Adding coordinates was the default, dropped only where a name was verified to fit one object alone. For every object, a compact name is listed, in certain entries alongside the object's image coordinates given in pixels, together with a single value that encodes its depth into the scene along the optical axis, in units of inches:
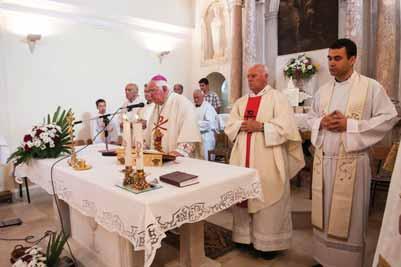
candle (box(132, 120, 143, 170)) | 70.2
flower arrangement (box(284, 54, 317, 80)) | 251.0
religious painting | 243.0
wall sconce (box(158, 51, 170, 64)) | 323.6
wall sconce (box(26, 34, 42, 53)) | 229.5
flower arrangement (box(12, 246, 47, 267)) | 95.9
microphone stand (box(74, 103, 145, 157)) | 119.4
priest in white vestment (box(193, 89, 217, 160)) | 243.4
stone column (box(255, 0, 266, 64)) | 287.4
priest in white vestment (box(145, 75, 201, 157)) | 118.0
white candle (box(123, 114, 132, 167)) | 74.6
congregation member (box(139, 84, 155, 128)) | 126.1
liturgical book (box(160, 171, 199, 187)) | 74.0
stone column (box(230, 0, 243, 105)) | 294.0
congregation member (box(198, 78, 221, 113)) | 280.9
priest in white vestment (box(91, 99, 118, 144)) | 253.4
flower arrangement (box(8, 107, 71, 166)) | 118.4
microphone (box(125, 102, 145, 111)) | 98.2
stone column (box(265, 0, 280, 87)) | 282.0
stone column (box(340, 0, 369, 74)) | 211.8
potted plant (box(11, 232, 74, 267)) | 98.0
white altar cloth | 62.8
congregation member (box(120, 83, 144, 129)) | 233.5
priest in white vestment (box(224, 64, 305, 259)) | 113.4
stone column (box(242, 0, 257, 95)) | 282.4
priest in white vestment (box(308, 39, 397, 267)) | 95.9
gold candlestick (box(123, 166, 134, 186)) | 73.2
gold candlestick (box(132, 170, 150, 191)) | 69.9
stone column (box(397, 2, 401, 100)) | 197.9
